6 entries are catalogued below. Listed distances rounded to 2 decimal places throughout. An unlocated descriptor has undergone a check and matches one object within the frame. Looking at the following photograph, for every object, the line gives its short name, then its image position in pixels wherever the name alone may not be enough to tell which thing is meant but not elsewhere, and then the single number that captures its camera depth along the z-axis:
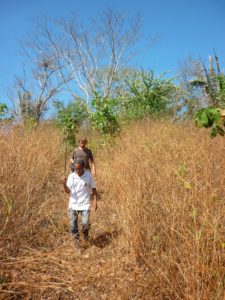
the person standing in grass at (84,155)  5.52
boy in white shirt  3.89
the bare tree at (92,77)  19.56
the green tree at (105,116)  9.62
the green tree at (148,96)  11.48
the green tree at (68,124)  10.02
